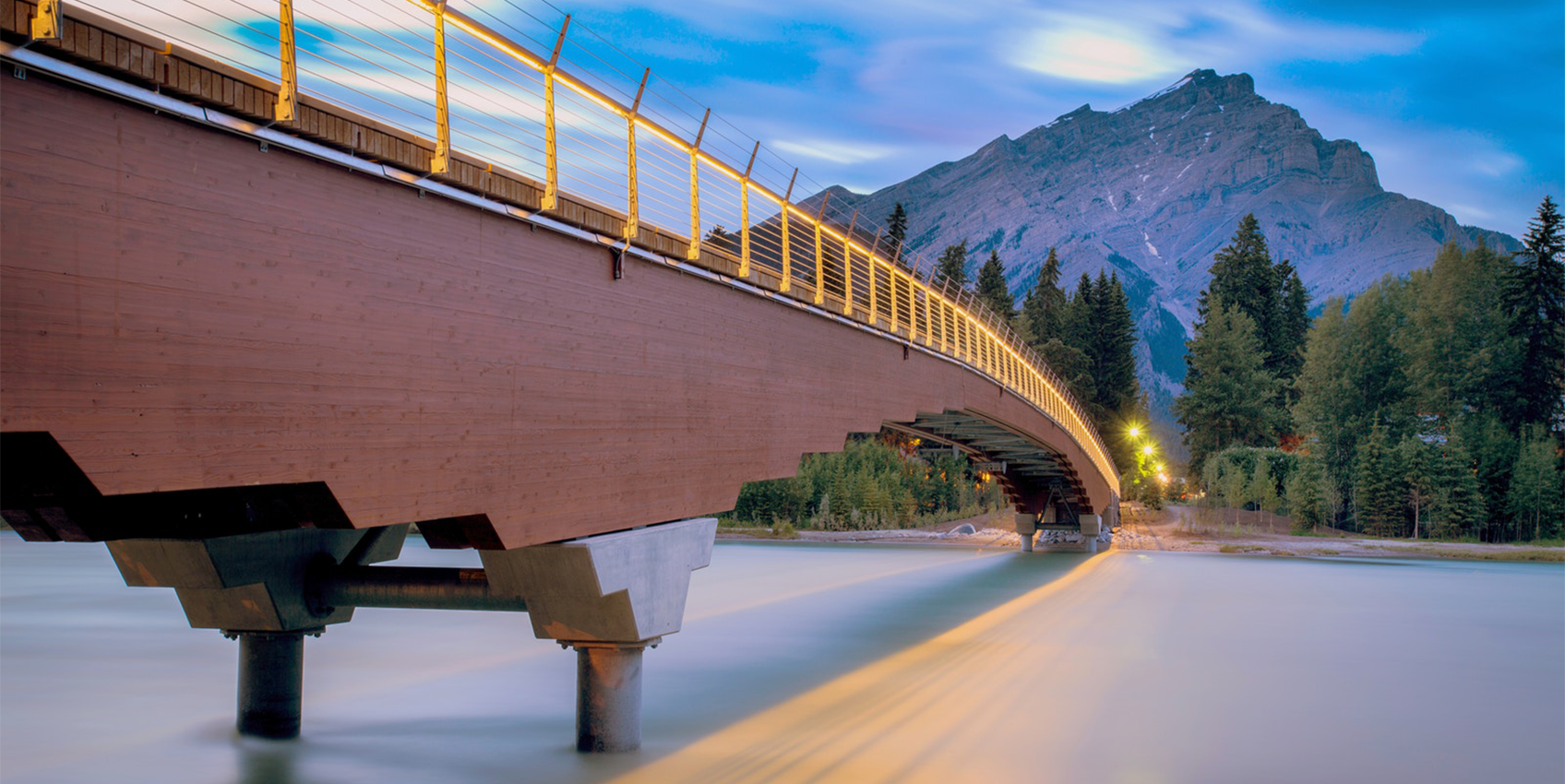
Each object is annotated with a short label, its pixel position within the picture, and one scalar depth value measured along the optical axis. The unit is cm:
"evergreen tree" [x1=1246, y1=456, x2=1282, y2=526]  6506
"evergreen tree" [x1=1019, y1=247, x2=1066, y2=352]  8638
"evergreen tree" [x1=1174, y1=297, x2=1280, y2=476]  8425
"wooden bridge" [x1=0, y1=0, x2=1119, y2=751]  685
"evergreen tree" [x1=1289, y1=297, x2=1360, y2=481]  6625
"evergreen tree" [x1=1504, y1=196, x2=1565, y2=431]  6450
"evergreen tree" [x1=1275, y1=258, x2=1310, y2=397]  9394
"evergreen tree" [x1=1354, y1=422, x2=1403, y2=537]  5828
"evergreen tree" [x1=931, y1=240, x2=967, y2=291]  8500
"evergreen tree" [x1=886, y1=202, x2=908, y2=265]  7806
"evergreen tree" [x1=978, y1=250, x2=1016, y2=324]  8562
